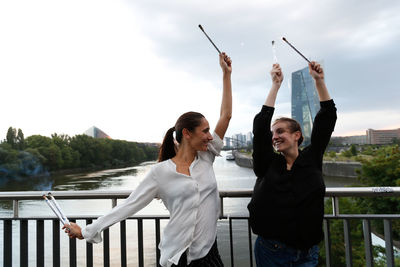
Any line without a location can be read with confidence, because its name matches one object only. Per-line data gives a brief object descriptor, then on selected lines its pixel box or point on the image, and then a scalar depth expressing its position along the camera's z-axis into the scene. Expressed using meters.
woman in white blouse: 1.65
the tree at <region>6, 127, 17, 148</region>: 66.44
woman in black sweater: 1.71
